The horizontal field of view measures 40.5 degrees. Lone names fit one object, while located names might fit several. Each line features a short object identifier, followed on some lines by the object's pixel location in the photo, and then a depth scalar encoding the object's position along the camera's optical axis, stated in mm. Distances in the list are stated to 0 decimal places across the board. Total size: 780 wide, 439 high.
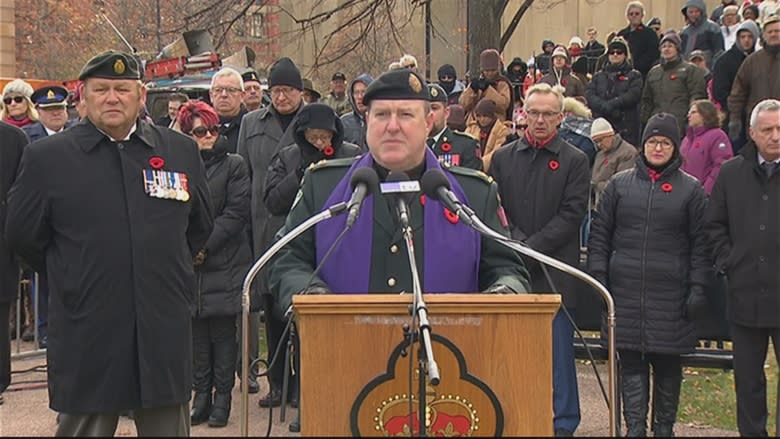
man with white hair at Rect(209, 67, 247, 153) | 8844
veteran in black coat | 4574
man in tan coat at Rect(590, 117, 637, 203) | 10406
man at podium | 4270
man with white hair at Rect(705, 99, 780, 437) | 6523
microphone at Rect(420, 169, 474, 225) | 3611
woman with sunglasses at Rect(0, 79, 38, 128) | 10352
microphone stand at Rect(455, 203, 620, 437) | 3537
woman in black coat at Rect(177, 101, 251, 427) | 7461
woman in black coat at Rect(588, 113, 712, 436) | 6730
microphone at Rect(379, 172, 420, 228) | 3531
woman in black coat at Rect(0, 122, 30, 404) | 7566
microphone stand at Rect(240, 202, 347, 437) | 3490
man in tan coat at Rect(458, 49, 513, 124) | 11703
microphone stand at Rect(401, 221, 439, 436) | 2945
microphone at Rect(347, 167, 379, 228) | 3574
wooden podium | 3268
